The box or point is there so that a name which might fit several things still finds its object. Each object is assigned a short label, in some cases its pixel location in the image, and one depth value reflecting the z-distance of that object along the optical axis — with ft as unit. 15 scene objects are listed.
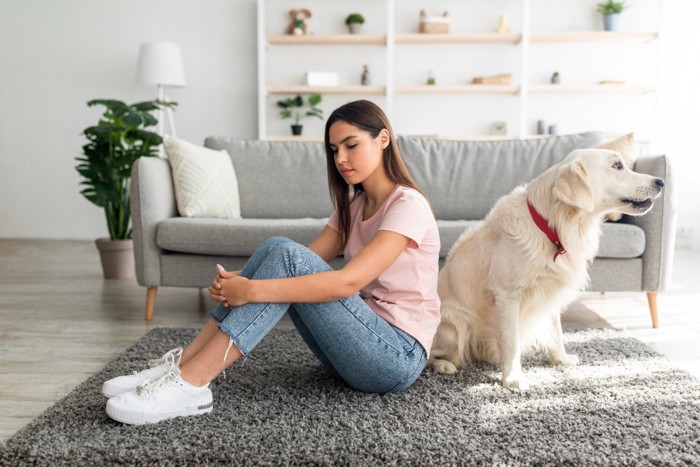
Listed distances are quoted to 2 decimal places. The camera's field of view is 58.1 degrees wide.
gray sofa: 9.04
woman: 5.10
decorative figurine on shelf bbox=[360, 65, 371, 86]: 18.58
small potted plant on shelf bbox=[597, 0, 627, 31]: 17.73
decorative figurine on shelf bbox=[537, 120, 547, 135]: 18.51
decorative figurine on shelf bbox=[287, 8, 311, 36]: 18.31
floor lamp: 17.10
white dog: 6.13
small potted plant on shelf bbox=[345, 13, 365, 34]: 18.25
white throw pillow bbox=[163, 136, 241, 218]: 10.28
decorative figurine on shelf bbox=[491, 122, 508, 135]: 18.76
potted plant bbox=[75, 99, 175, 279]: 13.26
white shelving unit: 17.72
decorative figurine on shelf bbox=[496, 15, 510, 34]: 18.01
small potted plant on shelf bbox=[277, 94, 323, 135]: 18.47
